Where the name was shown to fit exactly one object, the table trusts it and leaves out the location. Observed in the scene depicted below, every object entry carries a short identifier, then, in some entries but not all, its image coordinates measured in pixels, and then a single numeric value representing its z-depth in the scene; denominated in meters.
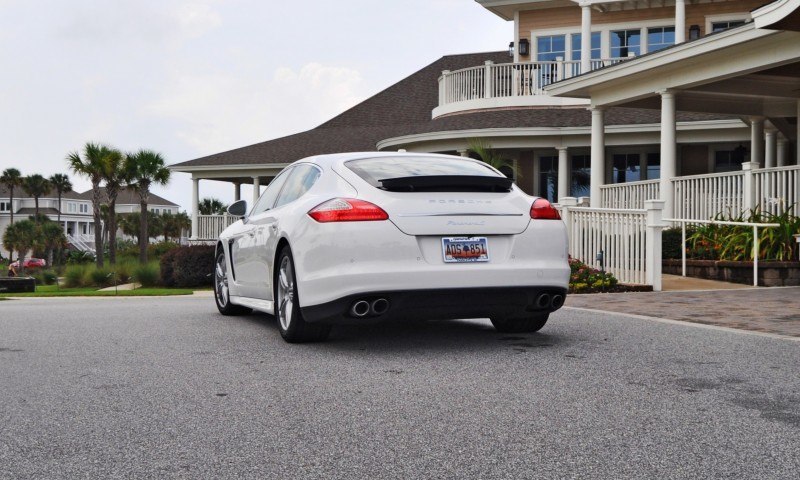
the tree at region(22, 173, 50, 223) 97.25
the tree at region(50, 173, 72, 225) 98.75
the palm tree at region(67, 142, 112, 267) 46.72
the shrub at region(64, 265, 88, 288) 32.57
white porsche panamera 6.70
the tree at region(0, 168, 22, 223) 94.44
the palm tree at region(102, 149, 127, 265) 46.66
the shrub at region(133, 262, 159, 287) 27.70
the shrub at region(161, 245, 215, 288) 25.47
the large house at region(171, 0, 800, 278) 17.00
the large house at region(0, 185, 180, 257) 109.44
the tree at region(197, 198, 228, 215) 84.56
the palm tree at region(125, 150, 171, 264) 47.16
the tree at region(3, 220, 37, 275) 84.44
